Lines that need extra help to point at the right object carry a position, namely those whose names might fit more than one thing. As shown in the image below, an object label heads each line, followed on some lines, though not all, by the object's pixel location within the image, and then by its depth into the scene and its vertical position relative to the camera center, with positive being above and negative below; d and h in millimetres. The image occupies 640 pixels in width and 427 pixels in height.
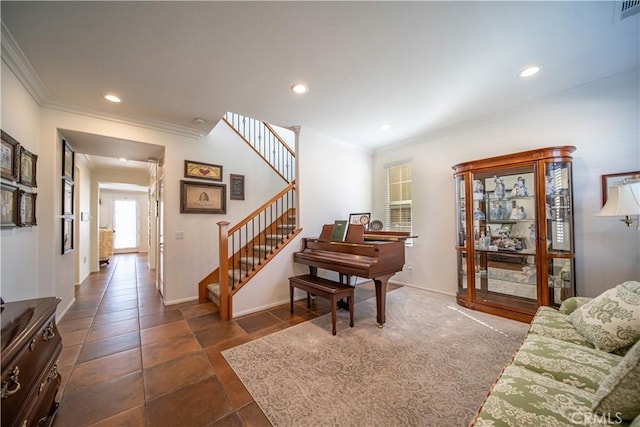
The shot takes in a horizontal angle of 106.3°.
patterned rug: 1547 -1266
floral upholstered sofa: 914 -822
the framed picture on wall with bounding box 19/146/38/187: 2229 +522
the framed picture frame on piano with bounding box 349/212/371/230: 3984 -42
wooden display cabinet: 2783 -239
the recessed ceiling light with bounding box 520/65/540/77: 2375 +1441
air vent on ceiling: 1696 +1477
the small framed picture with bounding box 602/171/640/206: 2484 +353
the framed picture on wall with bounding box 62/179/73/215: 3088 +311
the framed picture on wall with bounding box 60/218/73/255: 3064 -203
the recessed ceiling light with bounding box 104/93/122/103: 2671 +1381
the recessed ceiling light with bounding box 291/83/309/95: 2607 +1428
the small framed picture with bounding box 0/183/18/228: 1896 +125
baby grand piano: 2748 -509
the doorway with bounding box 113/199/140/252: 8812 -218
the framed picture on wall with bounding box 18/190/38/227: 2178 +116
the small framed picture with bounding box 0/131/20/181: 1910 +524
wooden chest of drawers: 957 -672
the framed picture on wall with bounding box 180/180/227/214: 3654 +329
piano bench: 2627 -855
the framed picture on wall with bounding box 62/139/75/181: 3051 +811
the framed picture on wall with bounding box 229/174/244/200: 4211 +546
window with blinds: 4488 +359
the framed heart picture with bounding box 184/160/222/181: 3709 +763
